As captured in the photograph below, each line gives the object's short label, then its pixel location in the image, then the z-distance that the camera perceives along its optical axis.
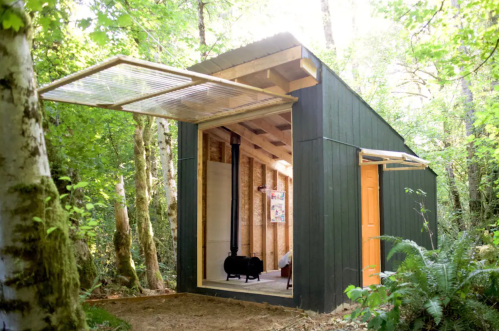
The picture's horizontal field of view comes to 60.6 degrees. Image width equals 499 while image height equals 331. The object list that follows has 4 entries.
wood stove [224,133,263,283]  7.71
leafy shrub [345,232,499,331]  3.82
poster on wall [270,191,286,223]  9.87
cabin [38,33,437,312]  5.59
